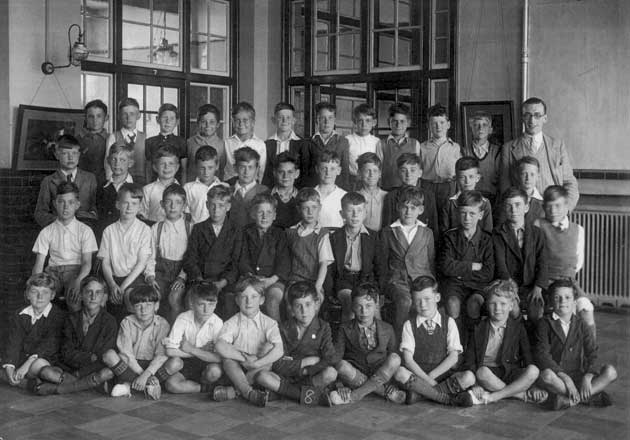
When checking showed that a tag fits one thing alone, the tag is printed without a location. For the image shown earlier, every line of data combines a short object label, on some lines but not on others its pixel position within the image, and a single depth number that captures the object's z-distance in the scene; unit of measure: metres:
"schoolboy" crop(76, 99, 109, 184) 5.59
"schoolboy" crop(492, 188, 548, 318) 4.30
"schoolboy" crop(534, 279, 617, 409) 3.84
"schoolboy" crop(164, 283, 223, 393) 4.05
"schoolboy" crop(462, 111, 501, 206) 5.09
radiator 6.13
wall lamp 5.96
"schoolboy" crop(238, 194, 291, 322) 4.55
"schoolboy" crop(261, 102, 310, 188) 5.42
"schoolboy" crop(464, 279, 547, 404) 3.96
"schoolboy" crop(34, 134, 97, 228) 5.11
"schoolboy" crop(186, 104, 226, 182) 5.50
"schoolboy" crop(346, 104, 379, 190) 5.37
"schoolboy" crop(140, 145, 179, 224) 4.98
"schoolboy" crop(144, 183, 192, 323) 4.59
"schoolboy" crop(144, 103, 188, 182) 5.50
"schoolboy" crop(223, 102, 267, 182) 5.44
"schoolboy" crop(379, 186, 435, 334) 4.45
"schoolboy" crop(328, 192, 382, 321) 4.46
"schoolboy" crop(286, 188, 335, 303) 4.51
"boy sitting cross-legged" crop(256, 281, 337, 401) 3.93
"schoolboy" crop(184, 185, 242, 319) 4.58
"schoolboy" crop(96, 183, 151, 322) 4.53
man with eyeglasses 4.91
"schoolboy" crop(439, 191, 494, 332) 4.31
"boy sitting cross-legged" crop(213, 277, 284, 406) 3.96
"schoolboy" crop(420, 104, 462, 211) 5.14
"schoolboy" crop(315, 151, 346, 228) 4.86
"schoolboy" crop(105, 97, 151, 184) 5.54
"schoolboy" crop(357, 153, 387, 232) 4.82
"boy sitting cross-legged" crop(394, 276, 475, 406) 3.94
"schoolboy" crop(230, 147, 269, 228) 4.93
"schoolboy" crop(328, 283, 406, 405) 3.95
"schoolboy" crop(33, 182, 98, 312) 4.70
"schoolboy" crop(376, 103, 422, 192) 5.29
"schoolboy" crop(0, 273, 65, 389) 4.05
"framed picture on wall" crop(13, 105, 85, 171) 5.86
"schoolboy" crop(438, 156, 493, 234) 4.66
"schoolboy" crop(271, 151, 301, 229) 4.92
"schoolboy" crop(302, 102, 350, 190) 5.40
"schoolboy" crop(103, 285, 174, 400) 4.03
